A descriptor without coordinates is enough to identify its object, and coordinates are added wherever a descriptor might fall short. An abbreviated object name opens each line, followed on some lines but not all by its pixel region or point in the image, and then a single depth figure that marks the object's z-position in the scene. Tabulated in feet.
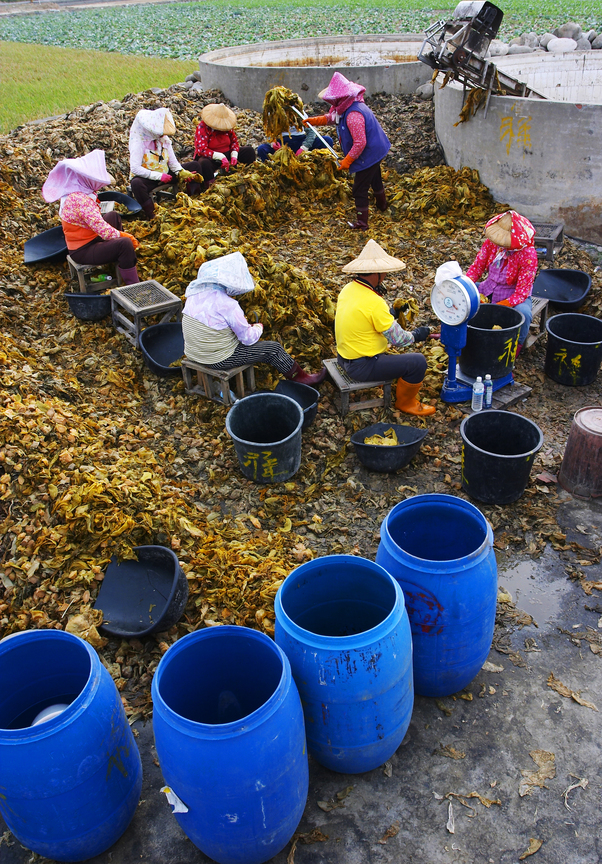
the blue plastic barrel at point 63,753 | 8.90
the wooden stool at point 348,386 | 20.02
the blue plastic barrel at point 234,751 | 8.69
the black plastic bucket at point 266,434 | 17.54
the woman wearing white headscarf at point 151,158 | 29.12
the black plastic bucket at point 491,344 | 20.51
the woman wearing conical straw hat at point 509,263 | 20.88
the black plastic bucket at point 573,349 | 21.85
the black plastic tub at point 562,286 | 26.13
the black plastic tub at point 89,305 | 24.23
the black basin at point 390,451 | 18.13
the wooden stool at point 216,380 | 20.02
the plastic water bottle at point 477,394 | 20.38
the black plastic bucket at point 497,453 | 16.84
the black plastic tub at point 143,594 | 13.62
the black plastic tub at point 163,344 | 22.66
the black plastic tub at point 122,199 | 31.35
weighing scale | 18.85
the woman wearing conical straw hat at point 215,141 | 33.12
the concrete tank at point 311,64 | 45.06
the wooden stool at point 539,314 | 24.17
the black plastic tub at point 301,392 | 20.62
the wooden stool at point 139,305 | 22.66
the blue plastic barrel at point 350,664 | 9.83
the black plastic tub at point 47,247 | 27.17
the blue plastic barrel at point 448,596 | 11.23
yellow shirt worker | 18.29
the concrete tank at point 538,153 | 28.45
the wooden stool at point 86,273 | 25.13
